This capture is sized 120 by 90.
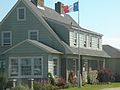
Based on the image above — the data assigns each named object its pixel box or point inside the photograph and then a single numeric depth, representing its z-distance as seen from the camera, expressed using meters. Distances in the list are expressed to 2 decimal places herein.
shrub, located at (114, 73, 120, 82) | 54.99
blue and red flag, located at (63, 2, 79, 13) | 43.09
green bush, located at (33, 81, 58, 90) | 34.13
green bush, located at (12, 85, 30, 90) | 30.16
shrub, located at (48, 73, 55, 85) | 38.62
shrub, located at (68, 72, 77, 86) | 42.48
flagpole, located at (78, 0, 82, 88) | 40.34
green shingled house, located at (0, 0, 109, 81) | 39.81
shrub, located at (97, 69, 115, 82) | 49.53
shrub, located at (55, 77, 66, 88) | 38.89
